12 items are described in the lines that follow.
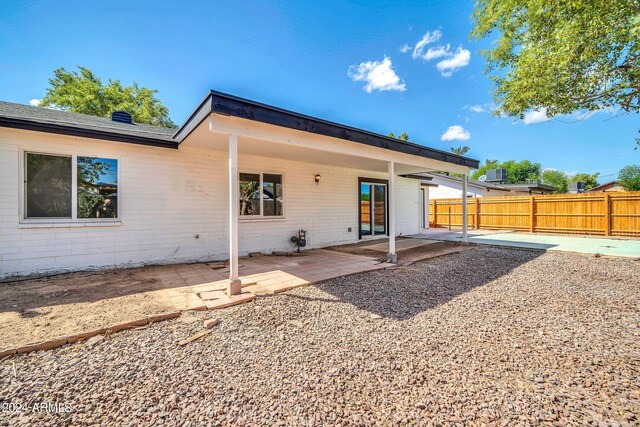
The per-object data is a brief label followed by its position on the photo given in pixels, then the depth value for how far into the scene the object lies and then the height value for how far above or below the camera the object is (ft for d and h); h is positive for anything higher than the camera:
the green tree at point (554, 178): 161.40 +23.13
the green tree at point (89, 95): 56.54 +27.86
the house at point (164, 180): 14.48 +2.50
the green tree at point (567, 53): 20.39 +14.06
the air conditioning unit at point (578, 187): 92.41 +9.38
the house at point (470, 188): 62.19 +6.38
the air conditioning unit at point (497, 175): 77.89 +11.94
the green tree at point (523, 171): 153.07 +25.39
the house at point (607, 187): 126.39 +13.32
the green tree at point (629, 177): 85.35 +14.23
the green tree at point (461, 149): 161.07 +40.93
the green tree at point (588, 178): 155.29 +22.78
